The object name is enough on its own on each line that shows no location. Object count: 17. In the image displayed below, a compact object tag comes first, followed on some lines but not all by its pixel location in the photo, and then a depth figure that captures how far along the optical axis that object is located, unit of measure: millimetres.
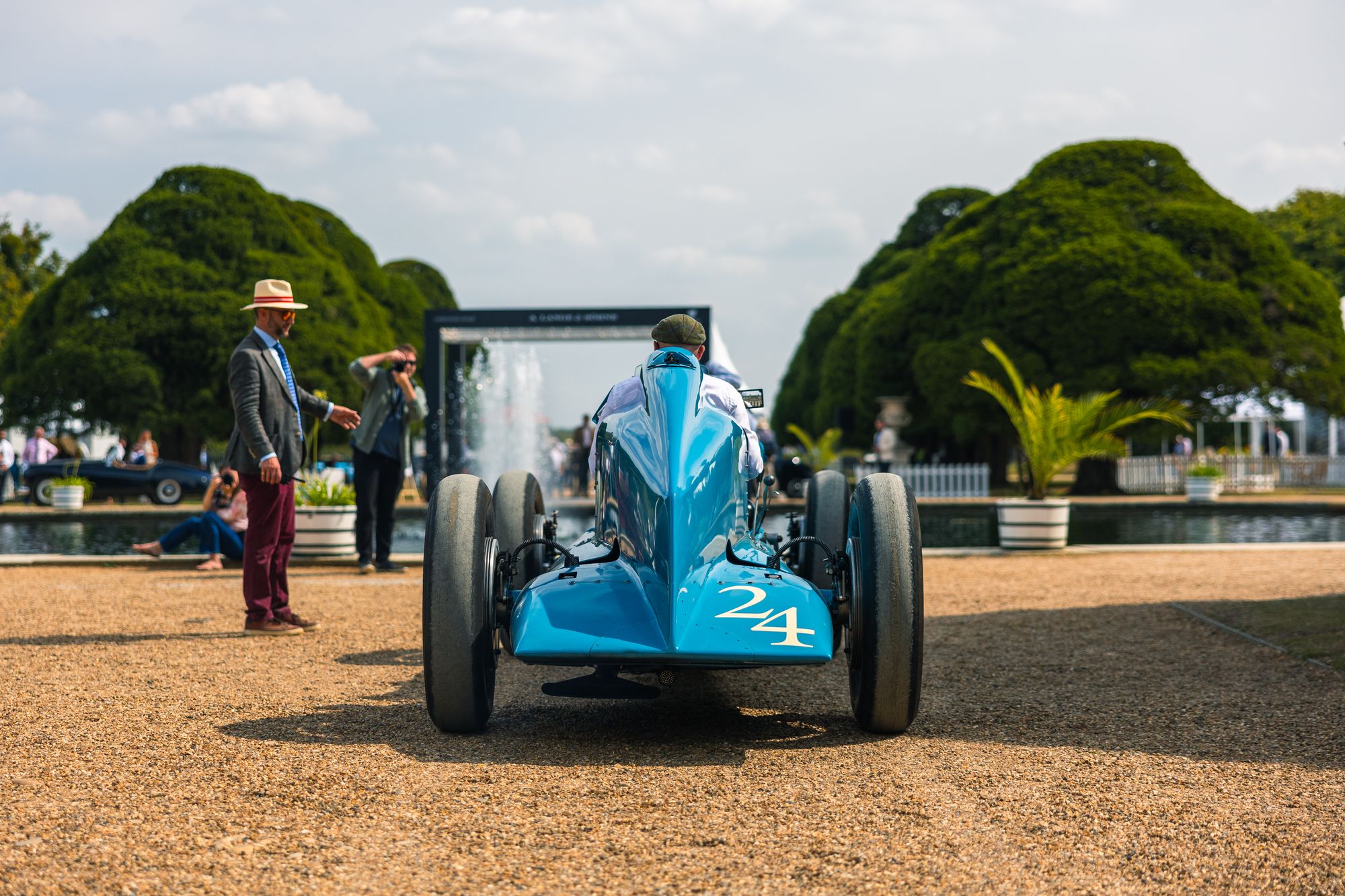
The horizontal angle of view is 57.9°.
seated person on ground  10492
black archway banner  24141
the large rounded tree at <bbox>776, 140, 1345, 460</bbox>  26281
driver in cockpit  4465
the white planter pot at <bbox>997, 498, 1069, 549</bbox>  12547
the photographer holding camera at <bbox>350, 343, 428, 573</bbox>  9258
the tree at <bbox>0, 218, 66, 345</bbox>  40125
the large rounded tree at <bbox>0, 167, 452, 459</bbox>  30547
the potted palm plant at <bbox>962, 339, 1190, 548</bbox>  12555
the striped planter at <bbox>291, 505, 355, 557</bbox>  10906
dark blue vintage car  23688
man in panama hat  6480
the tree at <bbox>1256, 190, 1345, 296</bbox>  44969
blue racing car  3764
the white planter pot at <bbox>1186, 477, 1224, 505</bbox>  23156
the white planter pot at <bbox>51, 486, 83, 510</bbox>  21094
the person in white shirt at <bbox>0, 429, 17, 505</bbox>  26266
